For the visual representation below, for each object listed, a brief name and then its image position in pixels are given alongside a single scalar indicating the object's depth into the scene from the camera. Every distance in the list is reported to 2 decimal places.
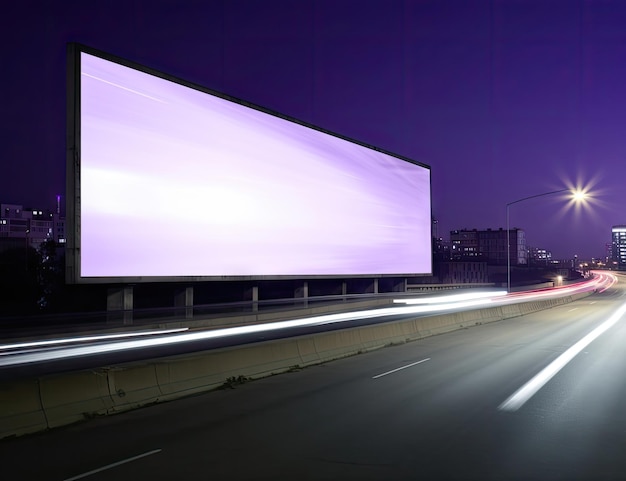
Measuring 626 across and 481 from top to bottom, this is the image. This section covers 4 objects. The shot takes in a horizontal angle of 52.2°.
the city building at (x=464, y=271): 163.50
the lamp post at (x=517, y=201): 51.62
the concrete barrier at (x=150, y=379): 9.10
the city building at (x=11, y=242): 100.80
